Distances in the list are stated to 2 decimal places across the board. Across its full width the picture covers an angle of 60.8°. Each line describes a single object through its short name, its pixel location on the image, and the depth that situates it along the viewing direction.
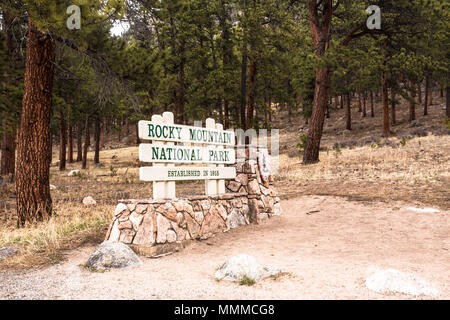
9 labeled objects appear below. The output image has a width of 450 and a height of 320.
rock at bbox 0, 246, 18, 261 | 5.75
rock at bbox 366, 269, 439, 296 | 3.95
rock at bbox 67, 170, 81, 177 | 20.15
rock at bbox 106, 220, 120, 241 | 6.37
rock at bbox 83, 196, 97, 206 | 10.52
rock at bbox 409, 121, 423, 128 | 27.82
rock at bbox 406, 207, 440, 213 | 8.50
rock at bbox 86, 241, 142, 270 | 5.29
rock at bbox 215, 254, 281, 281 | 4.63
